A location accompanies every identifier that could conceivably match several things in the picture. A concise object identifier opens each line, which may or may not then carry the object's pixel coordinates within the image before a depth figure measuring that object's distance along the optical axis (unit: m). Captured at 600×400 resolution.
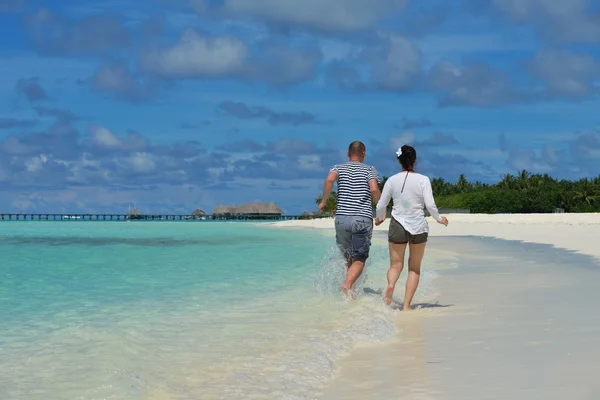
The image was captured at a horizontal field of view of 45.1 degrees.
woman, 8.30
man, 8.93
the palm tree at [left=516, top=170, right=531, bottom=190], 110.31
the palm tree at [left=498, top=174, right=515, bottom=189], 113.12
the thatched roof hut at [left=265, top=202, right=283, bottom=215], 179.12
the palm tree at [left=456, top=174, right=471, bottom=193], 123.31
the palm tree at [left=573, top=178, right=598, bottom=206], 97.44
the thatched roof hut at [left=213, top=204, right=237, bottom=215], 181.88
